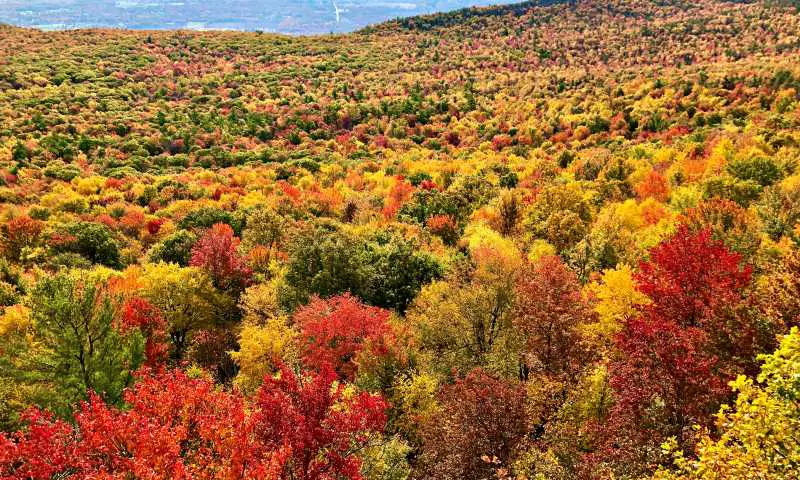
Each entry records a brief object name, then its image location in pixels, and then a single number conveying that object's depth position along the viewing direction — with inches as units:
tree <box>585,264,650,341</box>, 1136.8
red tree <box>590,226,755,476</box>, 771.4
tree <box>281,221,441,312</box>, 1616.6
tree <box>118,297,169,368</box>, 1375.5
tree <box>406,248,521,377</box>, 1243.2
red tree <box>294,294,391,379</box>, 1200.8
